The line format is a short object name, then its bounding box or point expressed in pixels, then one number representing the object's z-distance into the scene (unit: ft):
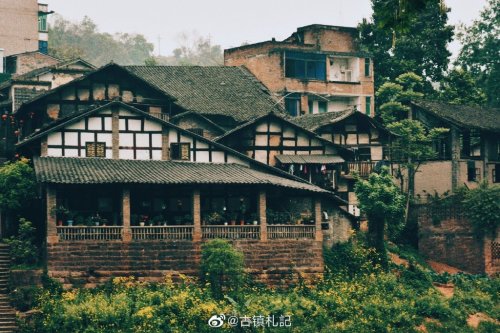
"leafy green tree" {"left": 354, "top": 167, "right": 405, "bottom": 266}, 142.10
